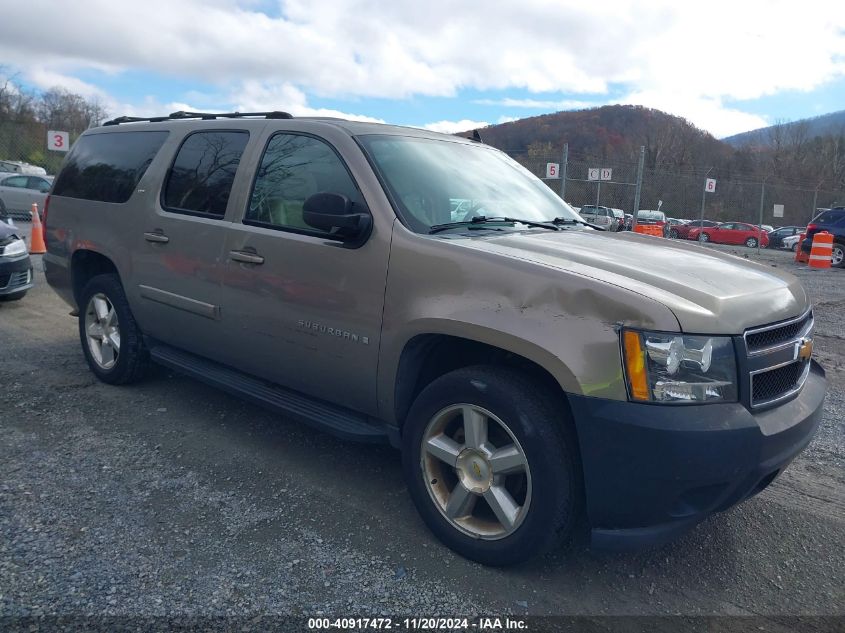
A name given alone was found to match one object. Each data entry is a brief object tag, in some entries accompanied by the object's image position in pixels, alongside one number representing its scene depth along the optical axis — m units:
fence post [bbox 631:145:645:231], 15.48
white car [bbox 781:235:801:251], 31.31
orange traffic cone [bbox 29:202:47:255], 12.06
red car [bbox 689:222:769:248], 33.44
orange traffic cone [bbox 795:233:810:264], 17.81
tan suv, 2.45
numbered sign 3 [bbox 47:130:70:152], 22.37
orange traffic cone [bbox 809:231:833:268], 16.41
